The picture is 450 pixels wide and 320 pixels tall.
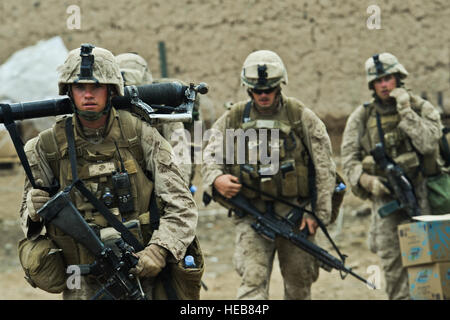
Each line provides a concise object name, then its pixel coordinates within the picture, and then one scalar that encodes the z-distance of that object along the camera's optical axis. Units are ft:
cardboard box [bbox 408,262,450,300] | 30.42
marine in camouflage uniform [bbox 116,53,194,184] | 36.96
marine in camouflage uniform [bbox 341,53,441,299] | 42.80
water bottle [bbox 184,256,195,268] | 27.58
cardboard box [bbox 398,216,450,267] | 30.63
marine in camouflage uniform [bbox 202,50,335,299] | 38.78
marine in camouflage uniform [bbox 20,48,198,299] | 26.71
